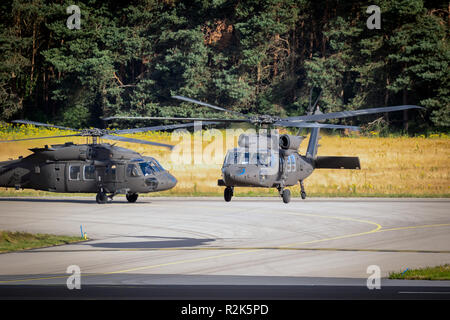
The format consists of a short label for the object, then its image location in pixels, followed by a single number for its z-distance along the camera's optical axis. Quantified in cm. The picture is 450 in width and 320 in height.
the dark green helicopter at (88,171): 4609
